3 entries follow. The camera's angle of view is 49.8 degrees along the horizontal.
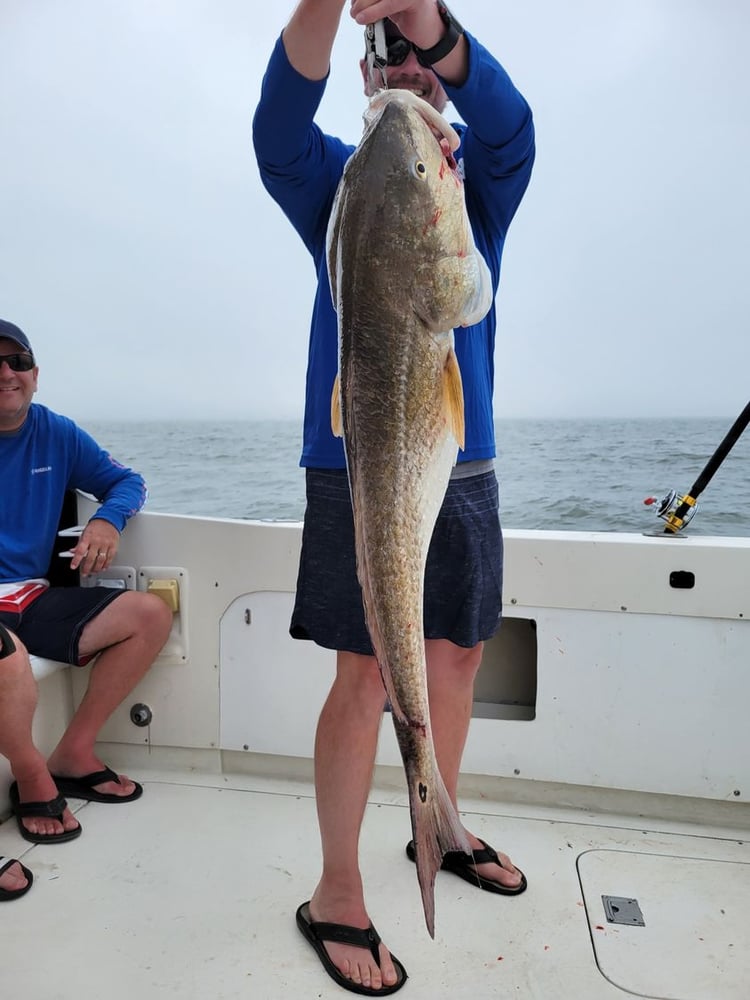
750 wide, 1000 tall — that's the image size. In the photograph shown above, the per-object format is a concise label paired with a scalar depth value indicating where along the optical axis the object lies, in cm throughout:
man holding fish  133
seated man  286
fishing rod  306
